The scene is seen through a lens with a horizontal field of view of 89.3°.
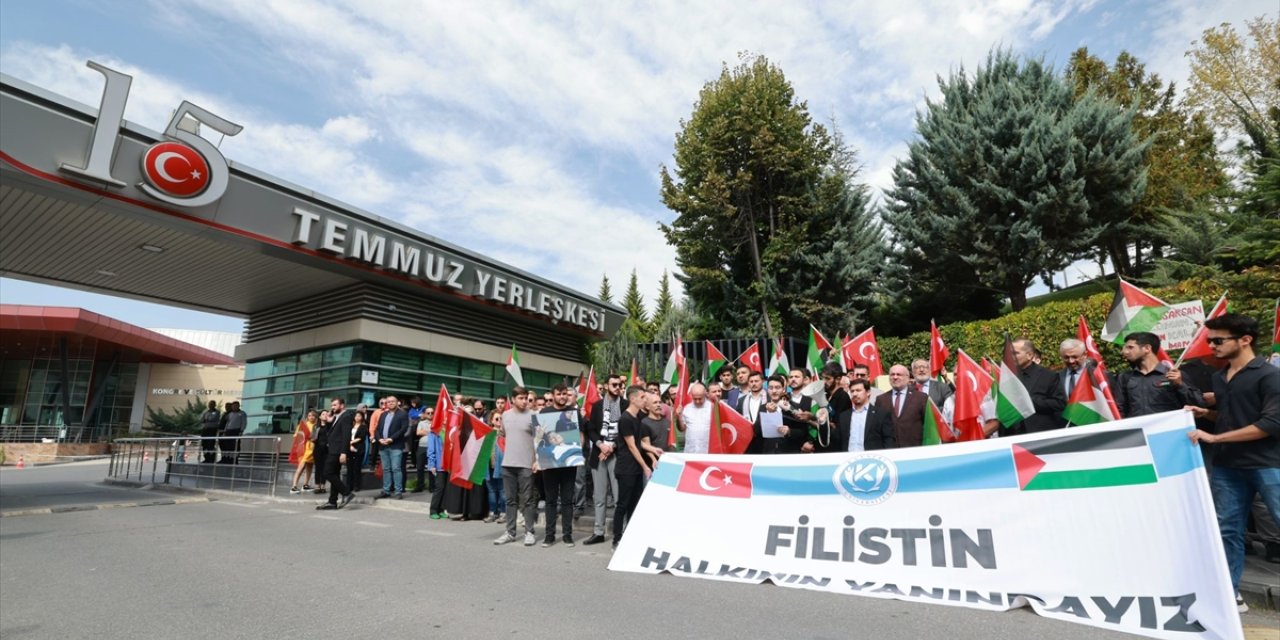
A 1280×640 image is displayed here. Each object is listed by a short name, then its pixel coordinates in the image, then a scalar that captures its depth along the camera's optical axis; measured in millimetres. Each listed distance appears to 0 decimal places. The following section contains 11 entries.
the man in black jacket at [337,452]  11453
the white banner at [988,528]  4008
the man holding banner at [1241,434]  4227
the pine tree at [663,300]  52875
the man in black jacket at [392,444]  12516
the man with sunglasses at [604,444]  8062
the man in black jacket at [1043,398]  6102
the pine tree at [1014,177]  17047
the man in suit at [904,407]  6755
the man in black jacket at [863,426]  6781
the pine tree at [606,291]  62112
